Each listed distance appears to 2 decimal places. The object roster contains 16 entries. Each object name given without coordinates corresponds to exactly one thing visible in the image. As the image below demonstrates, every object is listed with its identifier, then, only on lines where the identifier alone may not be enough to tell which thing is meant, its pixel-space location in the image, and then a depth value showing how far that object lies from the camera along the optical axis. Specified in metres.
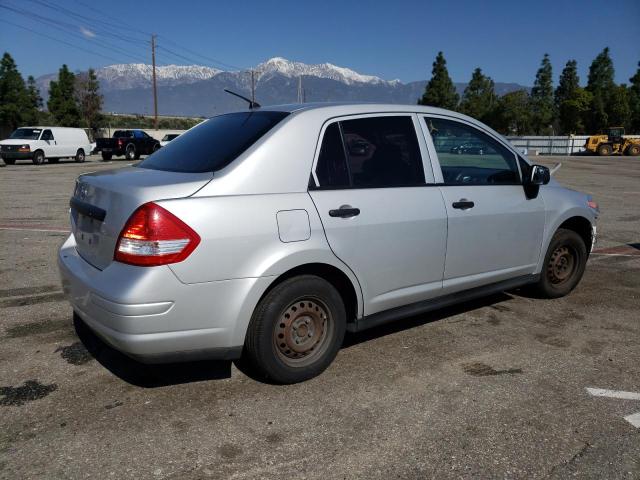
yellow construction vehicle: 43.00
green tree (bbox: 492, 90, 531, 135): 63.97
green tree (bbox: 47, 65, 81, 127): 51.46
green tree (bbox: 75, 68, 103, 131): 53.47
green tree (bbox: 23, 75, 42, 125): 48.88
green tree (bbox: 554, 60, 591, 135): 61.28
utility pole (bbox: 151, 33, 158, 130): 49.76
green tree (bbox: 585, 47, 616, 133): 60.38
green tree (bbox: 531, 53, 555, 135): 67.31
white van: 27.45
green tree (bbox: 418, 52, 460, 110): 70.62
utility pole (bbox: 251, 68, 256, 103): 73.31
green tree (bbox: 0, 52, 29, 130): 47.38
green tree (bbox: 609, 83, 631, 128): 58.25
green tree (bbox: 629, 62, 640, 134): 60.41
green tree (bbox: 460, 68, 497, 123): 70.25
